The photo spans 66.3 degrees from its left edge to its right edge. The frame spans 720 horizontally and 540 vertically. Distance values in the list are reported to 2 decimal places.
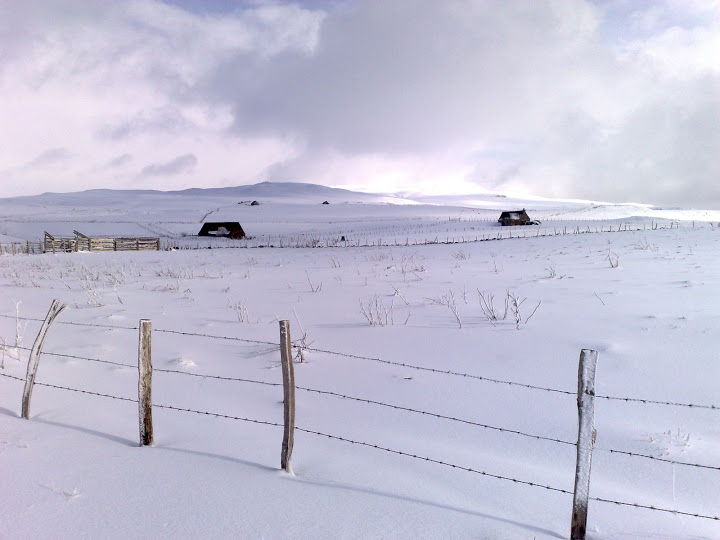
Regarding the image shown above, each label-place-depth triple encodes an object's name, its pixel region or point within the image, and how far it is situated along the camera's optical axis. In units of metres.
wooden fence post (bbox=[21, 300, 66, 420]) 5.55
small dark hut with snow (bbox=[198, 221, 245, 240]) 51.91
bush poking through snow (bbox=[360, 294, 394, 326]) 9.23
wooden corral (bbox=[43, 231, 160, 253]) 37.28
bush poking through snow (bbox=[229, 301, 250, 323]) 10.07
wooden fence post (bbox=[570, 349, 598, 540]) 3.25
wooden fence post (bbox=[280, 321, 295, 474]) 4.21
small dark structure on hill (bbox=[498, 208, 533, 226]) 54.69
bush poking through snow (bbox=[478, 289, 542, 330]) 8.59
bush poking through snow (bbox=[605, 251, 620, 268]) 13.30
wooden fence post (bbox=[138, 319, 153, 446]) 4.70
